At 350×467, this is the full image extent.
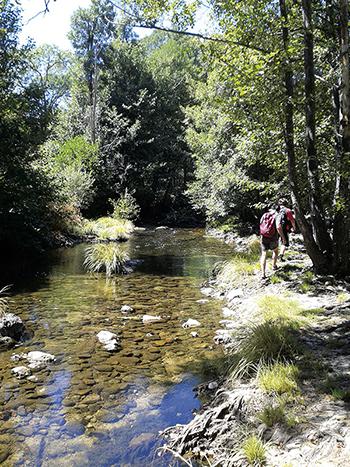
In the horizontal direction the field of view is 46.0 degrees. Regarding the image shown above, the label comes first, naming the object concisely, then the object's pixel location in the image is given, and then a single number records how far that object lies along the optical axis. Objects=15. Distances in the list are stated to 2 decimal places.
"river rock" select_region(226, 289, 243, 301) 9.23
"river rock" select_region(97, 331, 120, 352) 6.52
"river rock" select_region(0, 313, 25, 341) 6.71
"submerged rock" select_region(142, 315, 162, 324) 7.89
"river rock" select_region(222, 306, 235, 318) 8.14
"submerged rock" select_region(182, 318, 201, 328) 7.59
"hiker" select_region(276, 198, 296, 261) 9.80
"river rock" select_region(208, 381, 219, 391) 5.15
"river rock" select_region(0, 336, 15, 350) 6.41
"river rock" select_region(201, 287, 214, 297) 10.05
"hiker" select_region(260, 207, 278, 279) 9.88
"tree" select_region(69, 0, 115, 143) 32.47
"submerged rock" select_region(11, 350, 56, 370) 5.87
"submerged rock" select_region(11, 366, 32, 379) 5.50
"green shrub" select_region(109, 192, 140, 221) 27.79
